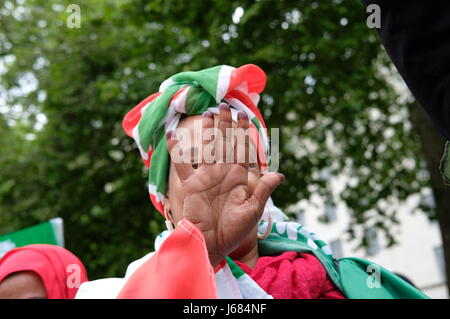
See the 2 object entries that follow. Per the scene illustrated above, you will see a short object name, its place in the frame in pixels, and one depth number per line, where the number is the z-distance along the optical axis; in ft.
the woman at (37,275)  8.25
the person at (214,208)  4.32
